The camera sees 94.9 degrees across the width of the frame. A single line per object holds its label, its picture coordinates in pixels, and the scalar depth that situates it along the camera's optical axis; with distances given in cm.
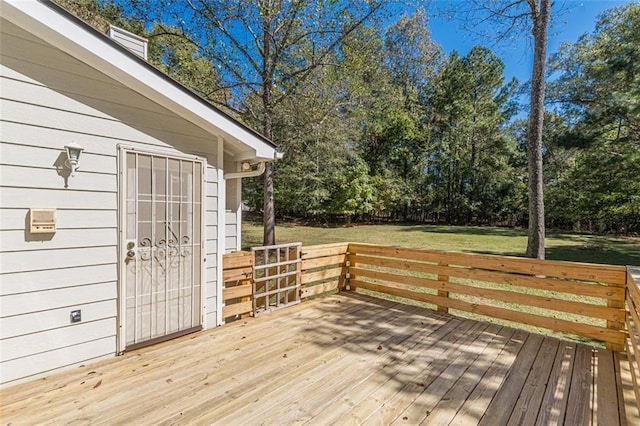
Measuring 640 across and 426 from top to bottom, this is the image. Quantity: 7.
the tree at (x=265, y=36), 712
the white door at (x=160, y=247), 292
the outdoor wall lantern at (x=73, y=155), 252
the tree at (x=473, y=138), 2030
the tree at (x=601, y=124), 903
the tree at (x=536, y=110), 545
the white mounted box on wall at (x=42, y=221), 241
